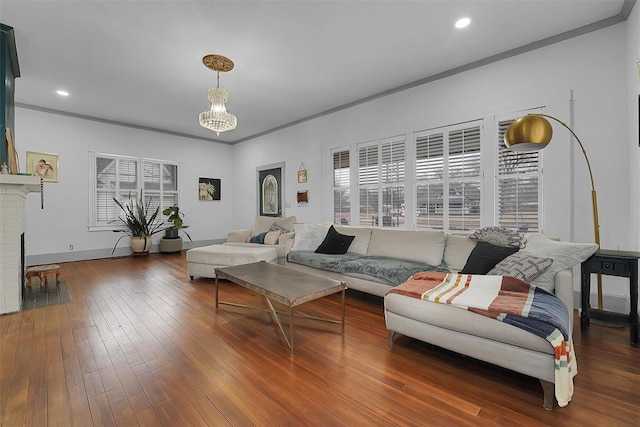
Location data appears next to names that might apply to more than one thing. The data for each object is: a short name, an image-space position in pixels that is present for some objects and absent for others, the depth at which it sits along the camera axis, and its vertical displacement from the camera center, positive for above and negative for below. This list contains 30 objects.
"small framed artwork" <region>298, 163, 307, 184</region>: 6.00 +0.85
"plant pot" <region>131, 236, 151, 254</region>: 6.18 -0.65
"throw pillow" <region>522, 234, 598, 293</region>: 2.30 -0.37
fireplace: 2.94 -0.24
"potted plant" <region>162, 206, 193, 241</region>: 6.71 -0.17
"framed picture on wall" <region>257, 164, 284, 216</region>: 6.70 +0.58
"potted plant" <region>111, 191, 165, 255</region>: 6.23 -0.17
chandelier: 3.61 +1.50
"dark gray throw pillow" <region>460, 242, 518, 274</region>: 2.62 -0.43
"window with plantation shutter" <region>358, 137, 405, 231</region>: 4.48 +0.52
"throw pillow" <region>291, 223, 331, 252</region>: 4.40 -0.37
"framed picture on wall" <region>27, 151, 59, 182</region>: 5.24 +0.96
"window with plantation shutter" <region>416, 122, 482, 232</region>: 3.75 +0.50
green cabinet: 2.99 +1.54
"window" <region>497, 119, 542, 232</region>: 3.30 +0.30
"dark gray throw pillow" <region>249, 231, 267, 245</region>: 5.06 -0.44
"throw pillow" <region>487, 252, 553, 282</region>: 2.32 -0.46
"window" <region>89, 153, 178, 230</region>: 6.06 +0.73
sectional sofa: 1.65 -0.68
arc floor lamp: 2.31 +0.67
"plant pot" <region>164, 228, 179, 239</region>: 6.76 -0.44
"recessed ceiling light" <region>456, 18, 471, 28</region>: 2.86 +1.97
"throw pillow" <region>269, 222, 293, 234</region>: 5.05 -0.26
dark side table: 2.29 -0.53
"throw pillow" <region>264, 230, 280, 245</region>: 4.93 -0.42
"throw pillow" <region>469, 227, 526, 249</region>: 2.75 -0.25
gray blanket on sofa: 3.05 -0.62
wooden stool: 3.76 -0.77
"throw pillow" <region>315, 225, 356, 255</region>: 4.09 -0.45
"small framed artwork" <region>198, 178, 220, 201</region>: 7.60 +0.71
